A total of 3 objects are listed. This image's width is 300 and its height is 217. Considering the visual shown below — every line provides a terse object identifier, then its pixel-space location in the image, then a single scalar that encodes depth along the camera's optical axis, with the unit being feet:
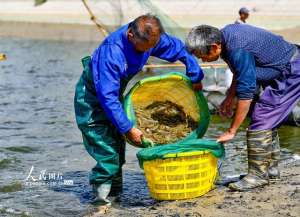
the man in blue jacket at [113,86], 17.07
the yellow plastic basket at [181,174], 17.19
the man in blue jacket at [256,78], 16.83
